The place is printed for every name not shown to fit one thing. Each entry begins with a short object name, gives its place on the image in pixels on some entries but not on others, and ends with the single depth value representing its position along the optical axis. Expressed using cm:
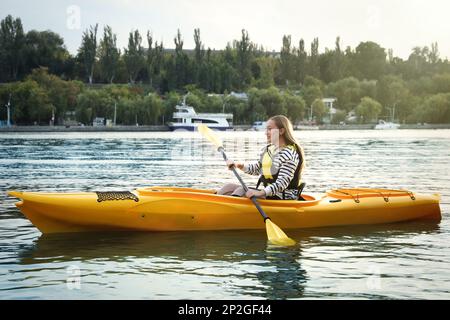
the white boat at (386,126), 10819
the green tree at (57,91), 8850
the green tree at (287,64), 13098
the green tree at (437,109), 10625
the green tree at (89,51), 10306
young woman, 938
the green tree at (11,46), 10544
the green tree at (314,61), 13212
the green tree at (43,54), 11169
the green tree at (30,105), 8500
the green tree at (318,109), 10744
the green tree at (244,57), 12050
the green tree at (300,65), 13162
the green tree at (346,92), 12094
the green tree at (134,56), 10706
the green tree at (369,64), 14538
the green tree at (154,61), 11038
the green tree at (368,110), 10912
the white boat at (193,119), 9369
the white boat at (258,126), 9294
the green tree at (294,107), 9919
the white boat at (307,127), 10405
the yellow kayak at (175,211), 916
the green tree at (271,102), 9806
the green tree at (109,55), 10269
